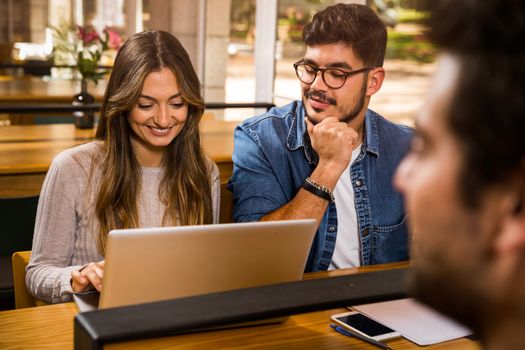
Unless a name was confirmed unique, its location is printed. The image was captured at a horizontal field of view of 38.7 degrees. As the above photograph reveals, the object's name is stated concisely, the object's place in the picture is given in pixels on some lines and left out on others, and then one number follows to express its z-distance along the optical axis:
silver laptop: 1.28
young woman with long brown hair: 1.93
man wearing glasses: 2.04
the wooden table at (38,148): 3.12
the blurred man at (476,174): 0.49
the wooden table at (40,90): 5.21
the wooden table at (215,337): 1.38
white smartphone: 1.45
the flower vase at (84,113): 4.00
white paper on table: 1.46
